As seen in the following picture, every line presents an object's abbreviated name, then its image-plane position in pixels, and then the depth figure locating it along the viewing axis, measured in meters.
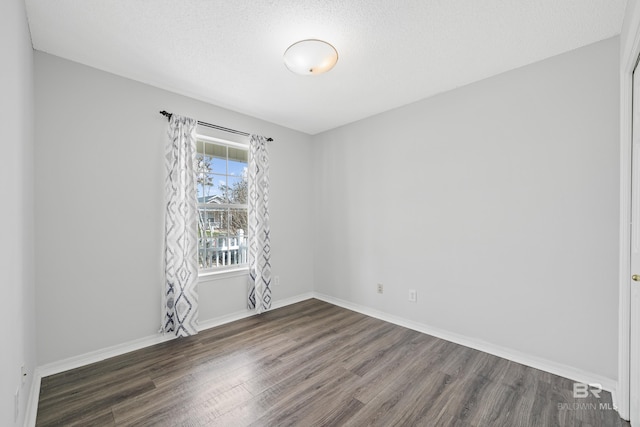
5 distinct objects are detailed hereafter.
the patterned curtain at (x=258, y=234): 3.47
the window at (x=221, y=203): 3.21
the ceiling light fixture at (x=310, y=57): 1.98
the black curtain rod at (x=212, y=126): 2.76
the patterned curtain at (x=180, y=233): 2.75
